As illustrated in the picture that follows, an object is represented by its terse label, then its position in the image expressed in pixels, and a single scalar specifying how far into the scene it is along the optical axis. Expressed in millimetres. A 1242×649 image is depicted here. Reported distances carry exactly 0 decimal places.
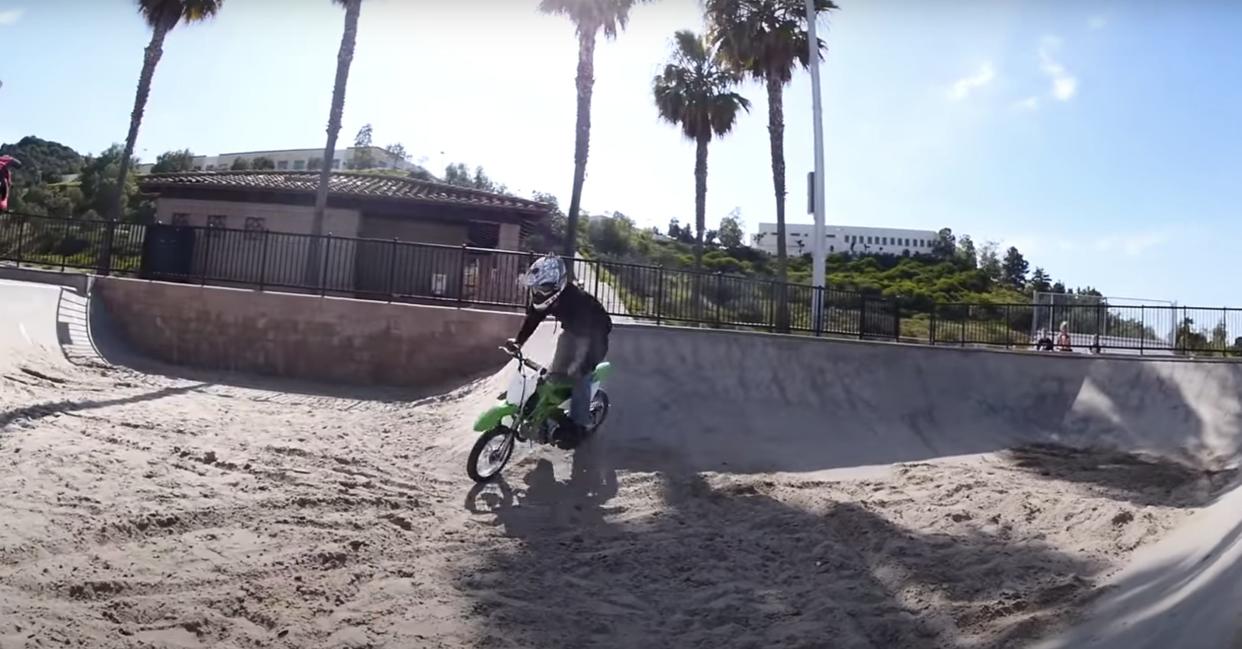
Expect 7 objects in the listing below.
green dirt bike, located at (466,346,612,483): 7293
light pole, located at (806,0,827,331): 18405
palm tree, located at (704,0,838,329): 25594
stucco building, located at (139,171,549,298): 23641
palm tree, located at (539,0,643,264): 24250
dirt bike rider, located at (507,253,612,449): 7656
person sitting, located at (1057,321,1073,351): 20609
